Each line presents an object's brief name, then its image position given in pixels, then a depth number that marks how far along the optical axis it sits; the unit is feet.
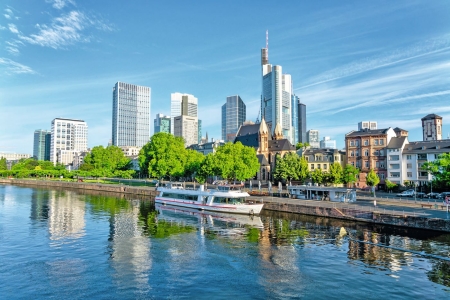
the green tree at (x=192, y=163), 405.39
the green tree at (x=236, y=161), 338.95
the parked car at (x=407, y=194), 264.33
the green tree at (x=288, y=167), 363.35
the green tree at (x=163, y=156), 407.64
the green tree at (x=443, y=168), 196.21
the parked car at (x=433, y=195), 253.26
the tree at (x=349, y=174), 311.06
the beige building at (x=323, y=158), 388.16
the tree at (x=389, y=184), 299.11
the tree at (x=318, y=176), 323.37
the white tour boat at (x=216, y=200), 224.94
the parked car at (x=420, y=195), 260.01
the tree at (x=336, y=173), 311.91
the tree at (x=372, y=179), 286.25
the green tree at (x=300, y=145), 530.18
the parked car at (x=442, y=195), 247.97
